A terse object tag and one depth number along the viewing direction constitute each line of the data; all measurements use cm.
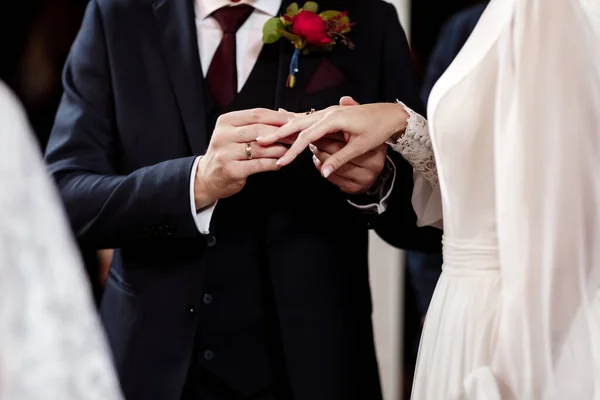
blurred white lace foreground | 157
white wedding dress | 186
